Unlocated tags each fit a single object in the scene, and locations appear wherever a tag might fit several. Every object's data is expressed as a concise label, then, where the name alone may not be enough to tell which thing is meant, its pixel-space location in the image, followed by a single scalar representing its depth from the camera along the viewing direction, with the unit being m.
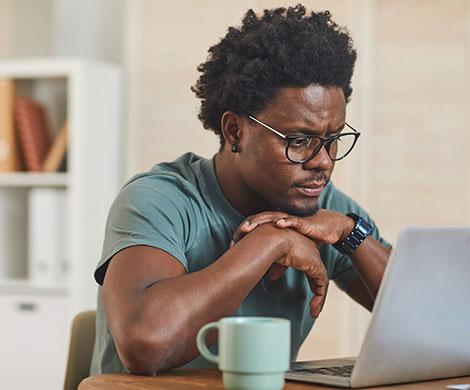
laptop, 2.16
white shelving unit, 6.46
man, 2.52
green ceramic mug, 1.90
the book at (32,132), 6.64
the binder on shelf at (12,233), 6.88
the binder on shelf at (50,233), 6.54
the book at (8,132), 6.62
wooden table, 2.32
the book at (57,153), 6.64
